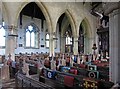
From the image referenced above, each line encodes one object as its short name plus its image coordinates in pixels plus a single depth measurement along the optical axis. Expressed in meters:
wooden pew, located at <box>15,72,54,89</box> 2.04
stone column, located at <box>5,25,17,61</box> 6.68
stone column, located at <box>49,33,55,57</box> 8.76
